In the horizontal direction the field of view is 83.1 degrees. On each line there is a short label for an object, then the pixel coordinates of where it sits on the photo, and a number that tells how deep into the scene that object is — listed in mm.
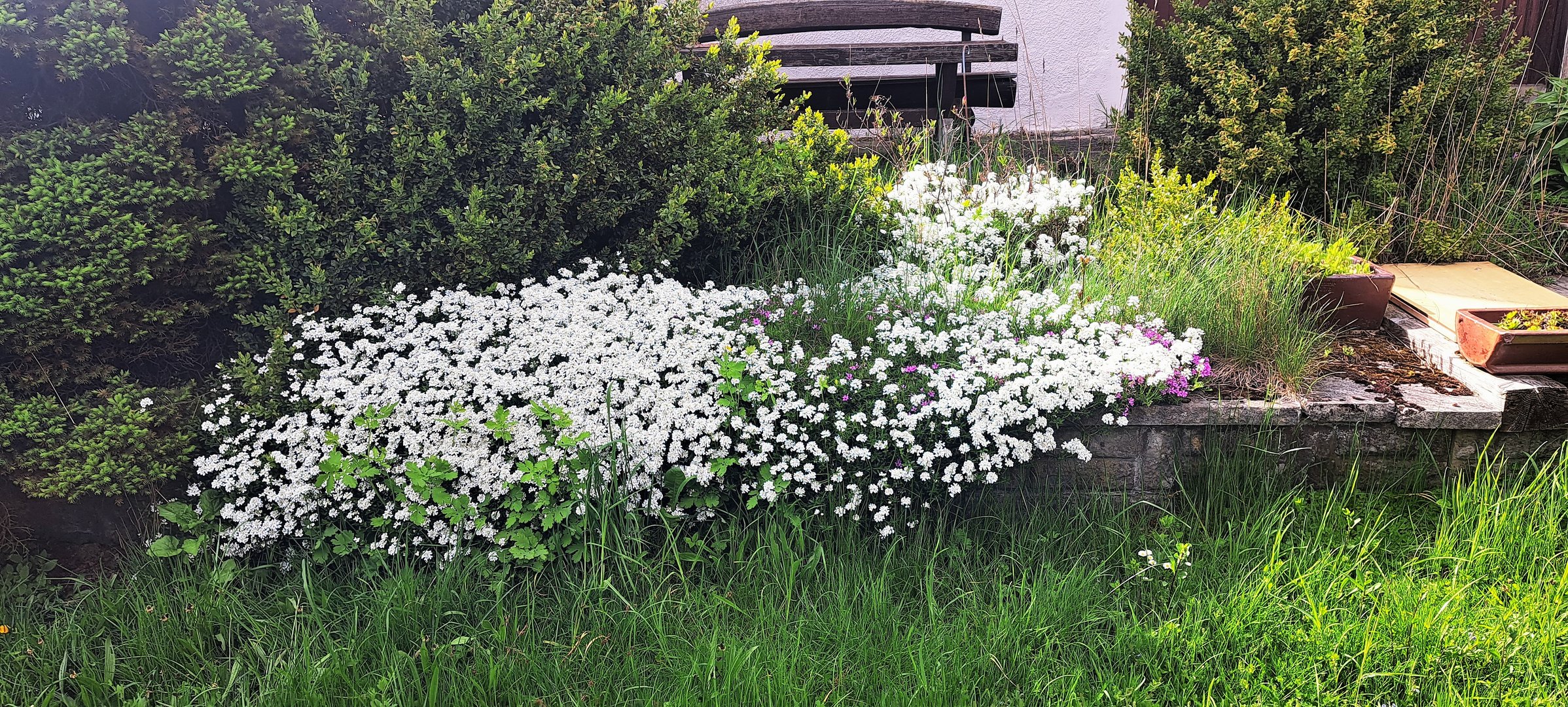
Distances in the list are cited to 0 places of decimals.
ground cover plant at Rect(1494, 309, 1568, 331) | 2854
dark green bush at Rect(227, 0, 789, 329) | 2801
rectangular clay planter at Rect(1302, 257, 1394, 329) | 3352
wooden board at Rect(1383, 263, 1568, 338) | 3354
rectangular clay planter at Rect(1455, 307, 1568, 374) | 2762
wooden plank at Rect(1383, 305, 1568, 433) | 2697
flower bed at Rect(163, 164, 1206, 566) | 2451
